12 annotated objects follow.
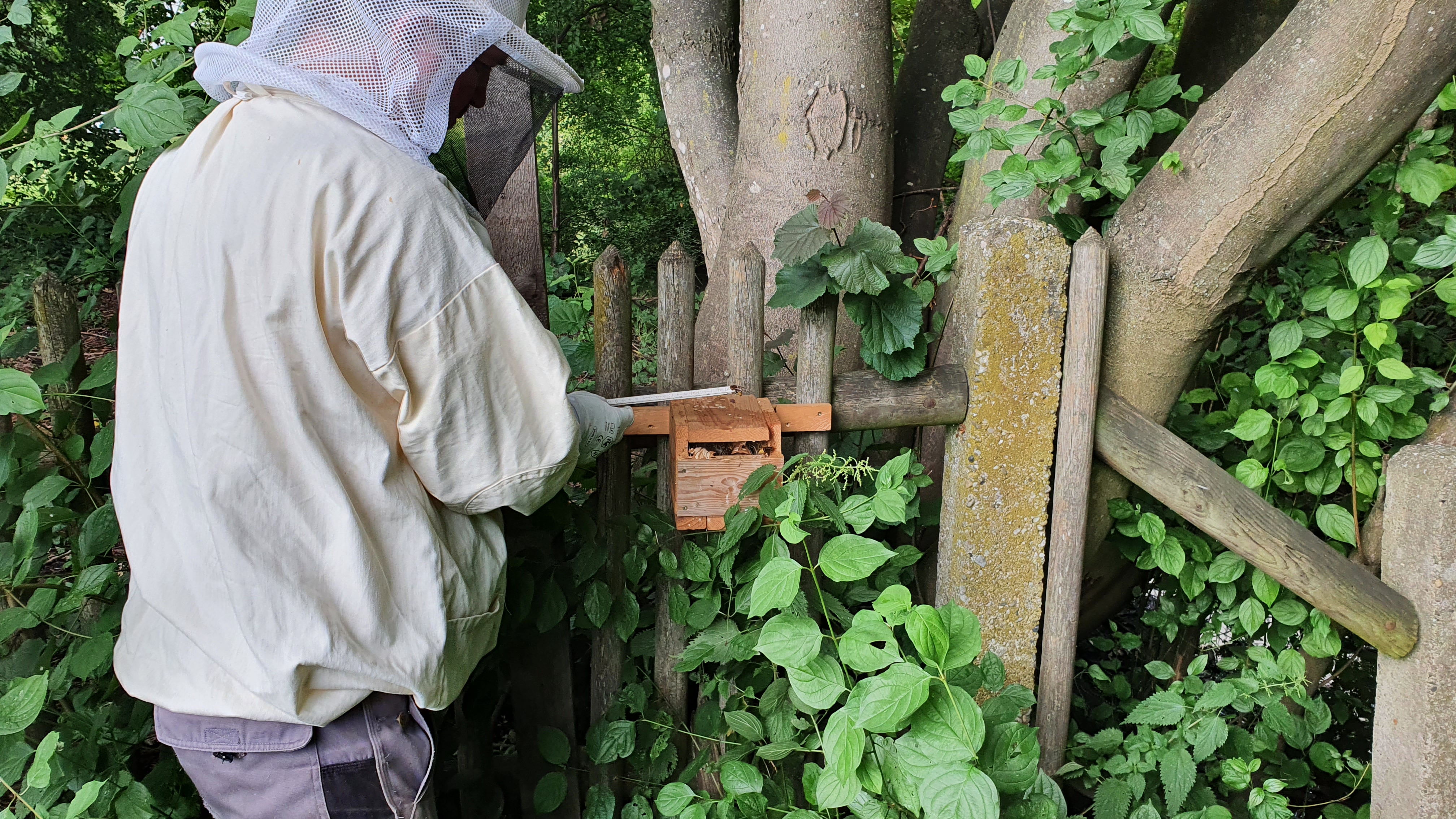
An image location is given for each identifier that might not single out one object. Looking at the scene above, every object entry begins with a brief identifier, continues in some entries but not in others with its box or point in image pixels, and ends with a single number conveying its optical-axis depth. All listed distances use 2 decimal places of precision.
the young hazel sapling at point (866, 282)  1.75
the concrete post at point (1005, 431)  1.87
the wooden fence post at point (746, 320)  1.84
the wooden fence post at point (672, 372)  1.86
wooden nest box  1.72
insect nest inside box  1.73
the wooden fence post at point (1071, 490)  1.91
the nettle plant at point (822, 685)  1.30
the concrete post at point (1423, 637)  1.89
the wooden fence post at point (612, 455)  1.86
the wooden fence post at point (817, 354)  1.84
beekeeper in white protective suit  1.17
